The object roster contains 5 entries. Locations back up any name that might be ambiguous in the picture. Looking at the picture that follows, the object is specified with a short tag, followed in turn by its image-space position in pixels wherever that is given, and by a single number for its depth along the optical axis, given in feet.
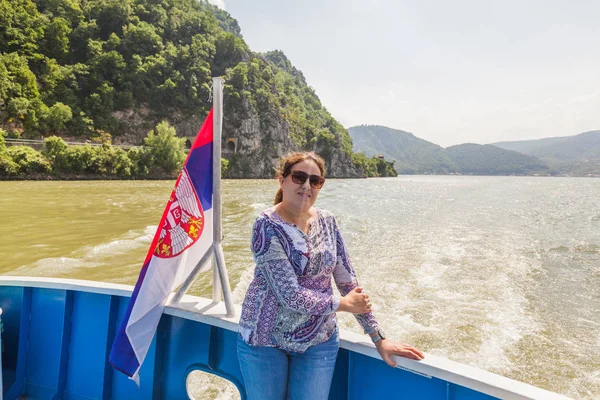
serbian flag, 5.92
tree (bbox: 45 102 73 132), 158.61
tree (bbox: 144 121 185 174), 159.51
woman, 4.57
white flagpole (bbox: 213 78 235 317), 6.73
